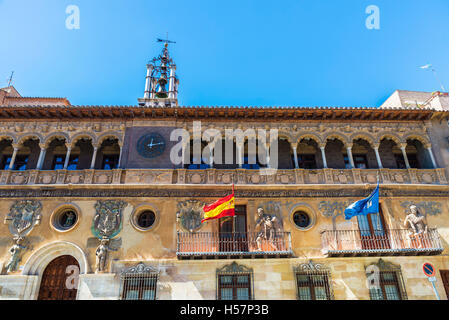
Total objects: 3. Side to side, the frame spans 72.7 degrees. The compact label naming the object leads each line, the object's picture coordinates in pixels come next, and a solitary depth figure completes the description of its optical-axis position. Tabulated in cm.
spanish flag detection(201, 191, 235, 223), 1187
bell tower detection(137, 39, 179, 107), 1758
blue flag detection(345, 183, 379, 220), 1154
